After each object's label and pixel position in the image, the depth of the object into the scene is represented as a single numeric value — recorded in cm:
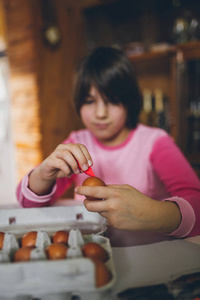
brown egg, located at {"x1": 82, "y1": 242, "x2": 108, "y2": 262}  51
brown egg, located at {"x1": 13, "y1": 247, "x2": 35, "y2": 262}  51
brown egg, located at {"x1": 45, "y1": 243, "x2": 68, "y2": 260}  51
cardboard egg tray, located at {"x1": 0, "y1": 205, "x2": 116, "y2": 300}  44
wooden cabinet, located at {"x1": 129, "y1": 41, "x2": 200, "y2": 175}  213
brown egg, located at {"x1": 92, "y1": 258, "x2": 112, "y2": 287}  44
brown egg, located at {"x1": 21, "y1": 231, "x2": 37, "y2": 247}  59
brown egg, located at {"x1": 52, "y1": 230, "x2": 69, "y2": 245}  60
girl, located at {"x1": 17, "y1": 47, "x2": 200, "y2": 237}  58
